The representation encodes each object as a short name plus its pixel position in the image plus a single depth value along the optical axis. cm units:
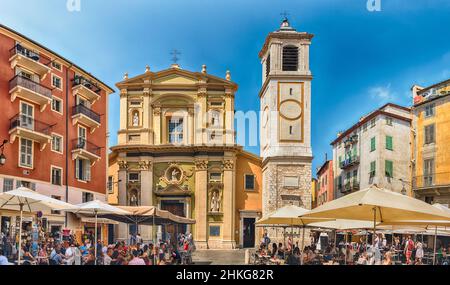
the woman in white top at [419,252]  1569
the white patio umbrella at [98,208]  1319
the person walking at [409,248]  1712
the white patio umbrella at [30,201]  1209
